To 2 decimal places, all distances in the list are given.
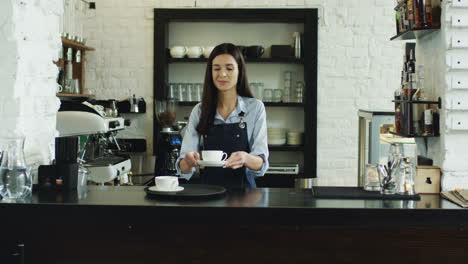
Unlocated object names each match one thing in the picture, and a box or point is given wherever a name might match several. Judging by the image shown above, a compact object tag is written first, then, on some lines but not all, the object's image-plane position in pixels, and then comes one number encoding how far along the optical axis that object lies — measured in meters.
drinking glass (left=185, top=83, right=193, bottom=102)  5.51
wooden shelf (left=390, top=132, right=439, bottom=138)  2.68
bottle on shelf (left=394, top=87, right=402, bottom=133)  2.89
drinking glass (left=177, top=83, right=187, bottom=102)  5.52
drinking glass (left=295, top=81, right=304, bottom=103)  5.55
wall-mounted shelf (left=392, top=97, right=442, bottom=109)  2.58
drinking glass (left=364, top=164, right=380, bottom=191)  2.33
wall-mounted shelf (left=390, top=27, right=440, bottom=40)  2.69
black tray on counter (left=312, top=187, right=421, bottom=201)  2.21
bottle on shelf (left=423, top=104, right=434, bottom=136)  2.63
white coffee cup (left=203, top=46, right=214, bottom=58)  5.48
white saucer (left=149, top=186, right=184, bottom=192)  2.23
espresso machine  3.67
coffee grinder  4.98
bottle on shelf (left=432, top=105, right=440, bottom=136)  2.63
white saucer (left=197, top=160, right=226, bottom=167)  2.38
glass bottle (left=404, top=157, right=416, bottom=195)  2.25
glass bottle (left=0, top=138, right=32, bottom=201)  2.11
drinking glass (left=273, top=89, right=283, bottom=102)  5.53
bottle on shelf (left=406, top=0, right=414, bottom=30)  2.70
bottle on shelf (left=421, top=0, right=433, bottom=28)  2.61
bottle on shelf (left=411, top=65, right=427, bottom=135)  2.72
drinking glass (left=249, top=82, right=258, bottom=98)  5.50
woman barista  2.97
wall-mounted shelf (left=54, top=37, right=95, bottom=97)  5.17
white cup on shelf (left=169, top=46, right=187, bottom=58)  5.51
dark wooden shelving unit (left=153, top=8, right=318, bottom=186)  5.50
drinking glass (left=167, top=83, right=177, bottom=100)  5.54
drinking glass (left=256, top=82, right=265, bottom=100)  5.50
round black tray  2.15
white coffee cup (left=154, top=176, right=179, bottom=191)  2.24
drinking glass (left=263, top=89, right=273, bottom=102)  5.54
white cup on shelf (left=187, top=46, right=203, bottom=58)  5.48
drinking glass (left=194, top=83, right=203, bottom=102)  5.49
